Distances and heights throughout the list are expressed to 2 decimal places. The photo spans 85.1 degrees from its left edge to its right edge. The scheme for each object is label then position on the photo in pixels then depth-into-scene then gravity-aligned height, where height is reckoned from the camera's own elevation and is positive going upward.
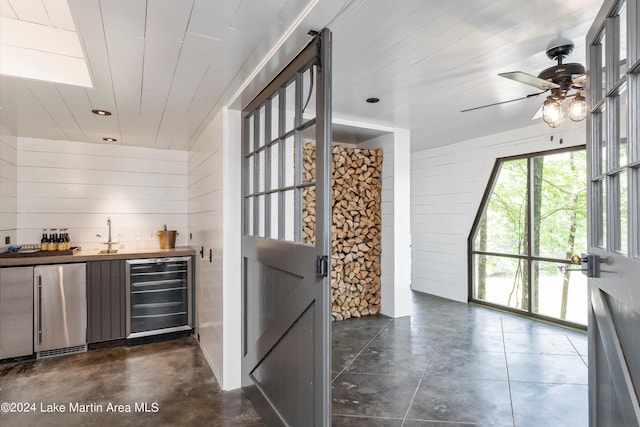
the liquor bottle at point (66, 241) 3.73 -0.25
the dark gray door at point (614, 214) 1.02 +0.01
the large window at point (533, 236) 3.94 -0.26
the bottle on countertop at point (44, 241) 3.64 -0.25
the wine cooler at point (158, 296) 3.64 -0.85
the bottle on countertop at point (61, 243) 3.70 -0.27
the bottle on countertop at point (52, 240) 3.66 -0.24
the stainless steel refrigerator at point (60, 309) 3.27 -0.88
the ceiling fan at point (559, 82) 2.18 +0.85
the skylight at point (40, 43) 2.09 +1.10
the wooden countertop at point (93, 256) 3.18 -0.38
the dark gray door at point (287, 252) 1.56 -0.20
